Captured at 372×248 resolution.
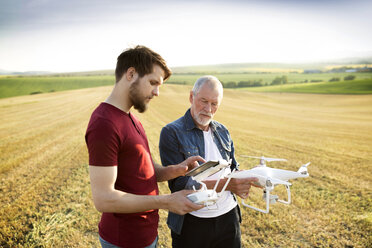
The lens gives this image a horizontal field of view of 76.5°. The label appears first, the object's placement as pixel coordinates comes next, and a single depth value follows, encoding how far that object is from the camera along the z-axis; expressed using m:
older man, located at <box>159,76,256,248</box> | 2.73
